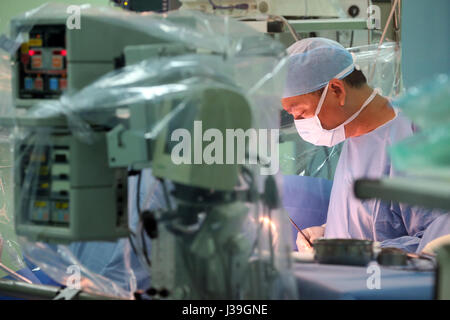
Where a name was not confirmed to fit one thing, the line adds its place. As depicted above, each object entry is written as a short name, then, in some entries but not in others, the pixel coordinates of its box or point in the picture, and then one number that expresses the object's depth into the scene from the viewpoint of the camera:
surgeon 2.56
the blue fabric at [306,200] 3.22
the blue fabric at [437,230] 2.32
